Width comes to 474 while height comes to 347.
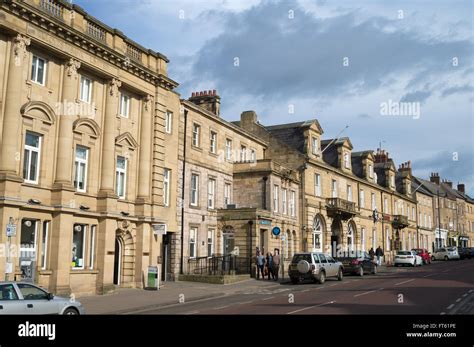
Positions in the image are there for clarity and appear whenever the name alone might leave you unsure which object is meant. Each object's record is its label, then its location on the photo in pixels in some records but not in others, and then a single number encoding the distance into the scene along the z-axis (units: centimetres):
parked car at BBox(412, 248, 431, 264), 5099
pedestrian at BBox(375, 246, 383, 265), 4675
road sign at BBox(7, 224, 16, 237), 1661
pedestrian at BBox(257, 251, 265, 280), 3028
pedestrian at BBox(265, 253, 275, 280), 3016
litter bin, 2350
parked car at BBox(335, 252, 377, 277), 3359
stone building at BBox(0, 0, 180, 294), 1838
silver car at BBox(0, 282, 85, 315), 1066
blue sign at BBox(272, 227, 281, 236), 2869
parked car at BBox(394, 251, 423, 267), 4684
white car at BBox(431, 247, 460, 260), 6131
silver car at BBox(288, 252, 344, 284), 2672
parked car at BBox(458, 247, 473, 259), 6541
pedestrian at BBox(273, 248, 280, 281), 3007
